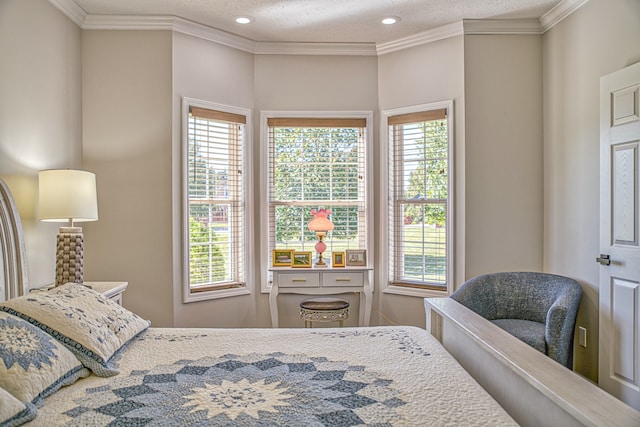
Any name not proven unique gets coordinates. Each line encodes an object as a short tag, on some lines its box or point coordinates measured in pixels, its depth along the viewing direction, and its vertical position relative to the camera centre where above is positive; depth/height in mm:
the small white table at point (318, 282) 3861 -612
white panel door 2570 -161
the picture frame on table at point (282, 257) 3959 -411
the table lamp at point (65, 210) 2721 +2
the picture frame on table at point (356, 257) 3986 -416
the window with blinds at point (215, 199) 3771 +91
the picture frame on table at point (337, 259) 3984 -432
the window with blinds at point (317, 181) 4168 +258
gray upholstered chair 2896 -629
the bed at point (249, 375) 1288 -582
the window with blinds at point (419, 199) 3887 +89
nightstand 2853 -497
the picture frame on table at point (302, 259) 3926 -425
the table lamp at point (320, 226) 3947 -144
